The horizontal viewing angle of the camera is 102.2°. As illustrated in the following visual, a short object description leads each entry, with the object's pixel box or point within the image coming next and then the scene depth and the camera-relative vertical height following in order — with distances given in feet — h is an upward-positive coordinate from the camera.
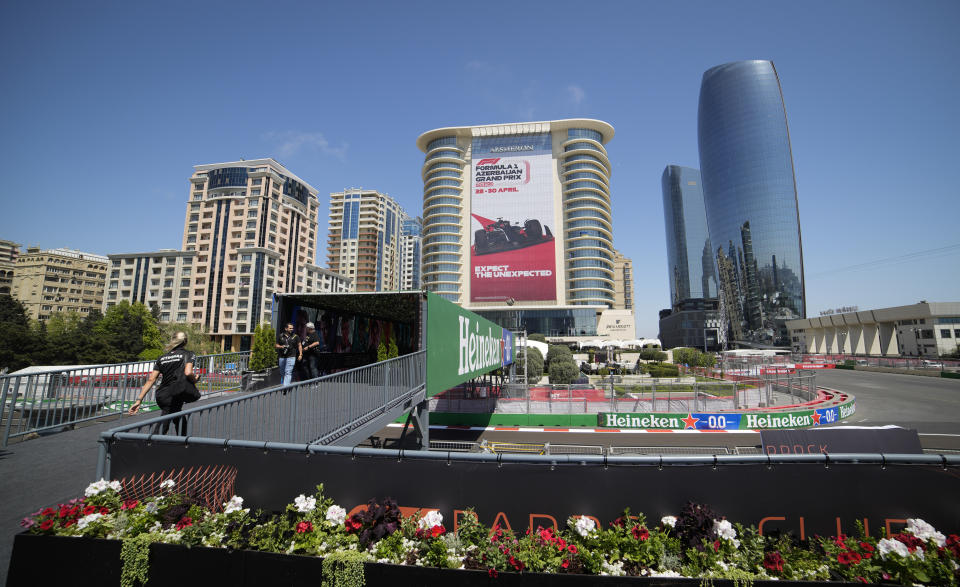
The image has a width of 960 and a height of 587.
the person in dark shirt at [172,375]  18.31 -1.78
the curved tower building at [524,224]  258.37 +79.42
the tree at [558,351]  122.47 -3.83
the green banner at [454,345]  30.60 -0.55
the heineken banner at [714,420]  64.03 -13.27
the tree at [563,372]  106.11 -8.85
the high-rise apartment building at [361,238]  398.83 +104.58
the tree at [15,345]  127.54 -2.50
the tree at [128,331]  156.35 +3.09
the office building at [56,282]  317.83 +47.53
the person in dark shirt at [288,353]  28.30 -1.04
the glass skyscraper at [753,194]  336.90 +129.46
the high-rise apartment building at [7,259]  350.43 +85.68
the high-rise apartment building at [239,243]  245.65 +63.93
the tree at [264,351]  73.77 -2.46
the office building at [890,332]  188.84 +5.09
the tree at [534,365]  118.01 -7.95
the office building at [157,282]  253.85 +37.53
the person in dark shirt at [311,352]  29.35 -1.03
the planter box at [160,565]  9.79 -5.74
